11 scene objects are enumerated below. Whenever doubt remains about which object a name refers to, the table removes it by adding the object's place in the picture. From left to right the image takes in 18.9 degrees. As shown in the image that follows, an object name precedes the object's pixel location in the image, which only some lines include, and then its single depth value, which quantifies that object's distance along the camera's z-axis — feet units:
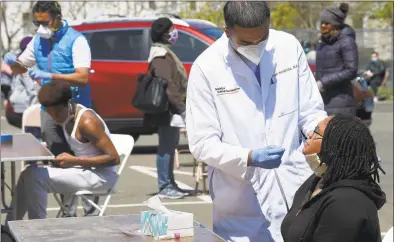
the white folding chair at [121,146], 29.38
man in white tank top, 27.41
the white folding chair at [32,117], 36.00
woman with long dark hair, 14.21
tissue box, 15.48
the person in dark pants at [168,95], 36.67
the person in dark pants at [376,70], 96.33
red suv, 51.89
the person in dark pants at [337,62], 37.18
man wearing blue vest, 30.23
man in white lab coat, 17.22
